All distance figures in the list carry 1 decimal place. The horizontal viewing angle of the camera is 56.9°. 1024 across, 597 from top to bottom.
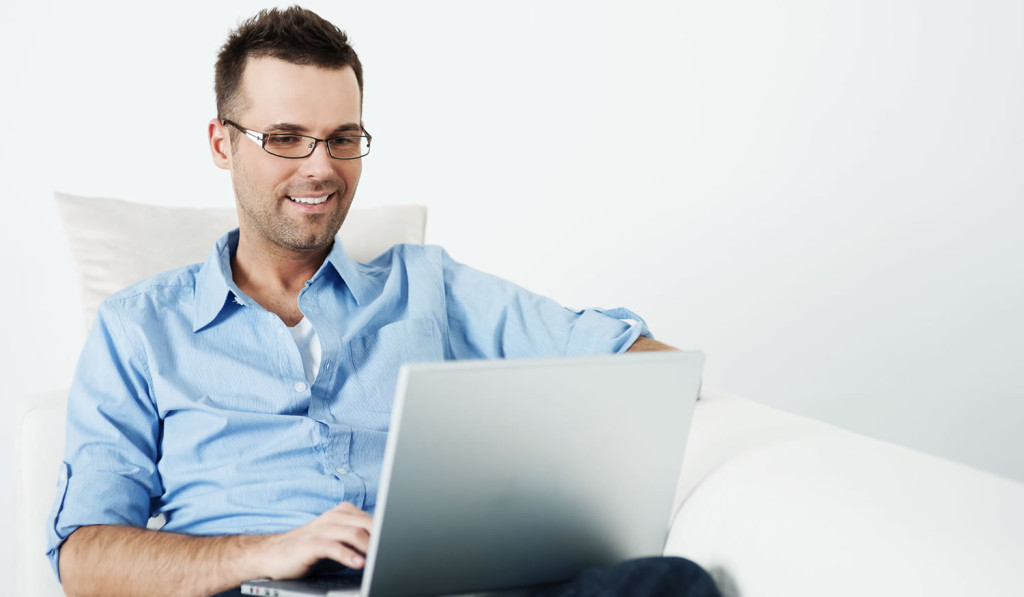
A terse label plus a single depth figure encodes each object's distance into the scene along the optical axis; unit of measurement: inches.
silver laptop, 33.7
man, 52.7
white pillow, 67.3
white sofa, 37.9
